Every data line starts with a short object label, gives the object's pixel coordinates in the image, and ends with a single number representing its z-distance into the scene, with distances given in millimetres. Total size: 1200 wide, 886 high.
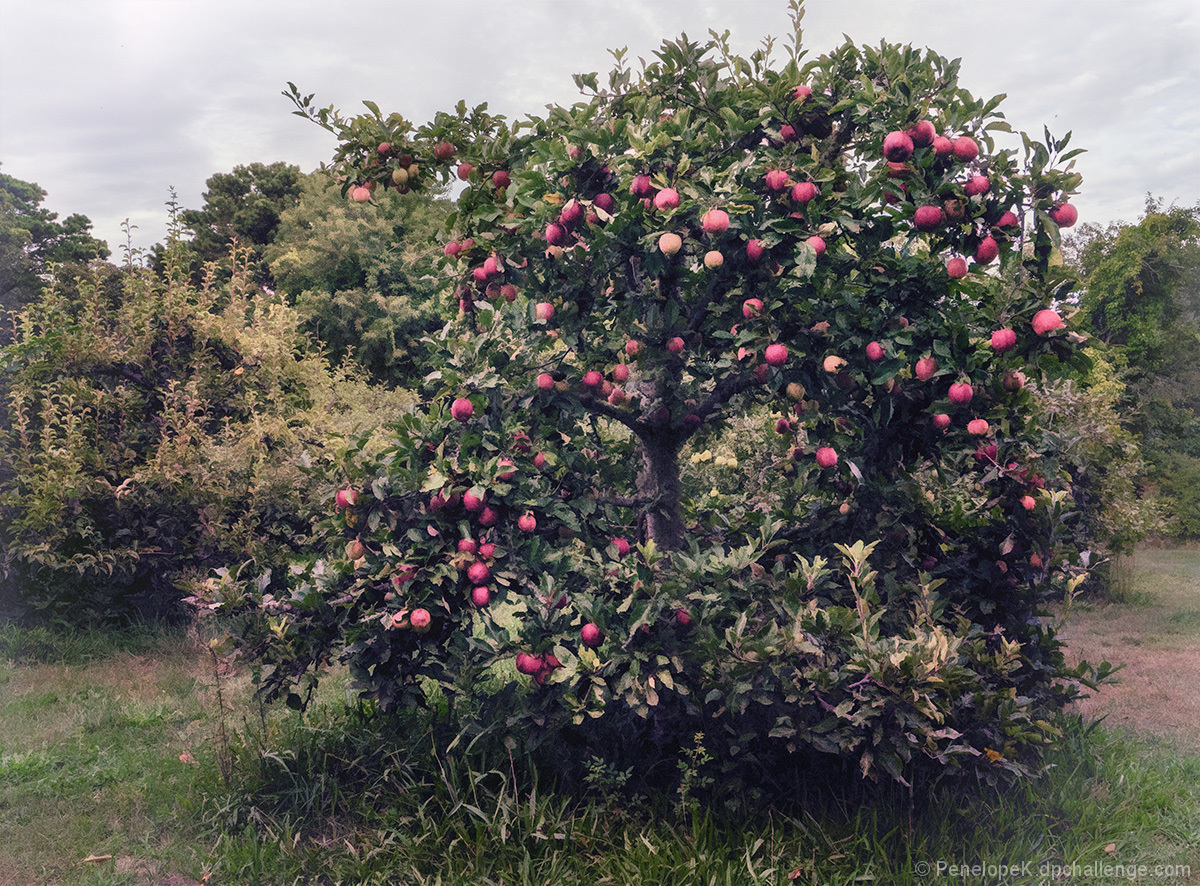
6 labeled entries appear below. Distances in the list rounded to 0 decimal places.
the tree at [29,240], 24312
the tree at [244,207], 26688
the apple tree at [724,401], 3188
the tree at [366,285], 19828
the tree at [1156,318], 19609
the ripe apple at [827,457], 3535
